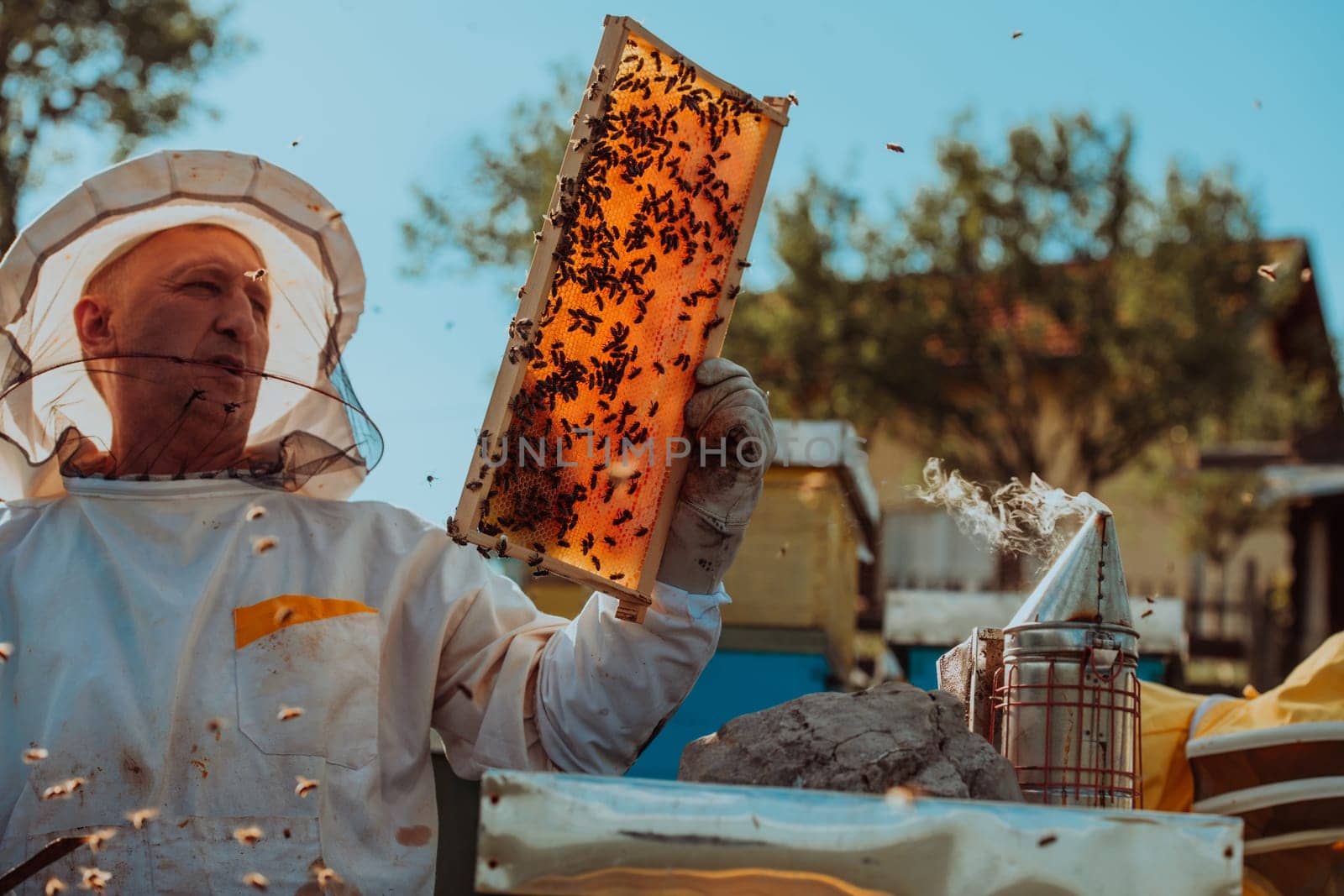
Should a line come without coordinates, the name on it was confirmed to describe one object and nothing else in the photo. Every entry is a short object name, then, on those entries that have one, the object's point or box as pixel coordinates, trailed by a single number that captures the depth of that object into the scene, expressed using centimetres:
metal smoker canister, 217
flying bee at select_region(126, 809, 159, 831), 259
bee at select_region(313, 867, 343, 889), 258
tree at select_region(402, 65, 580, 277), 1662
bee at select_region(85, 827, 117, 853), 243
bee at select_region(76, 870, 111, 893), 245
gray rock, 185
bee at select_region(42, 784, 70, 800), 254
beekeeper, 269
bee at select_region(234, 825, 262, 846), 265
